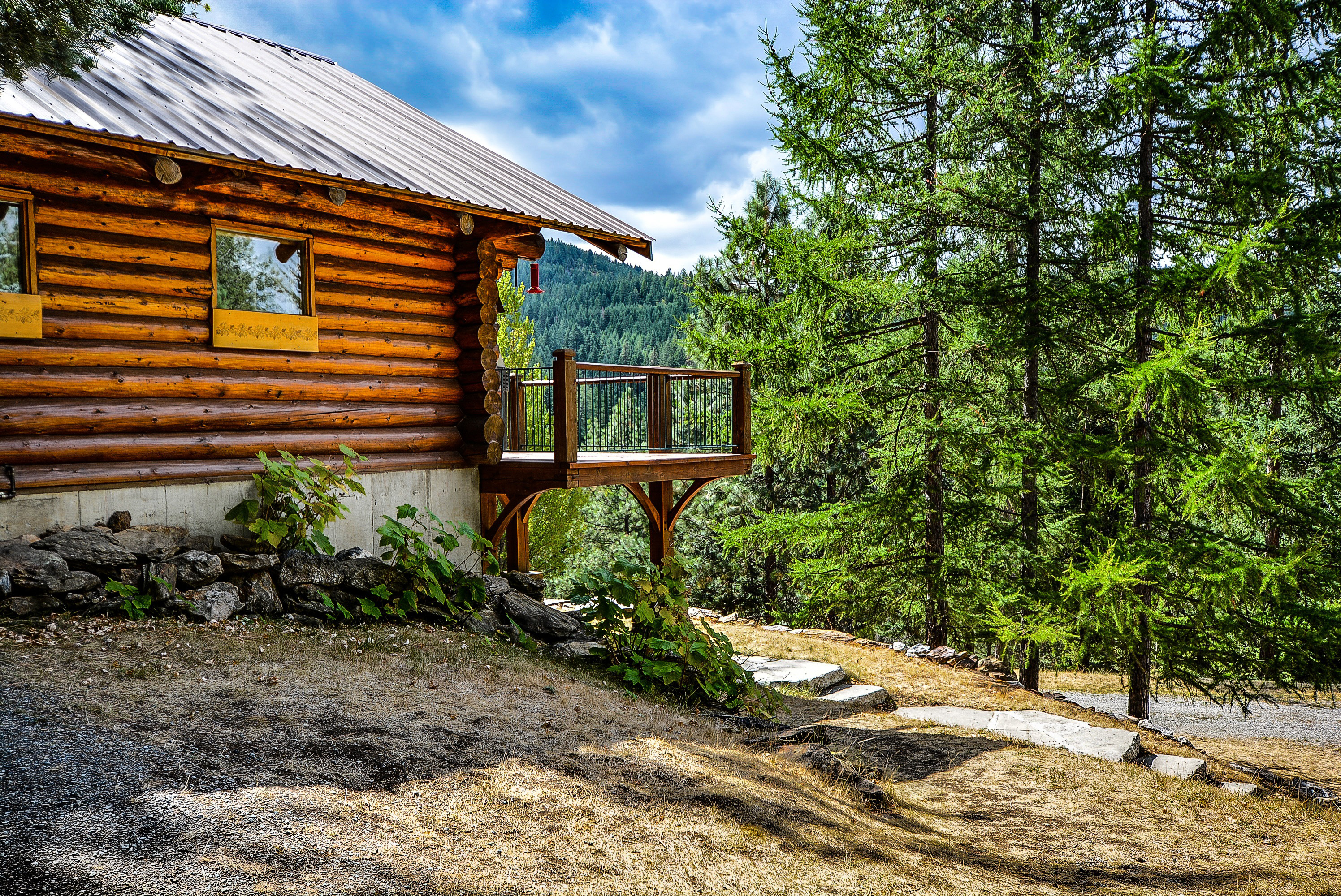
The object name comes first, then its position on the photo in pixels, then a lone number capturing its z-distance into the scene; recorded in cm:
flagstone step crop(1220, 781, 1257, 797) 795
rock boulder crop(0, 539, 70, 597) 614
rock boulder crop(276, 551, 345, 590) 745
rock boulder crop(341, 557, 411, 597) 773
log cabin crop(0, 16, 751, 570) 688
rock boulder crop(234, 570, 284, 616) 714
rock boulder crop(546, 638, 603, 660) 816
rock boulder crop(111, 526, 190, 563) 685
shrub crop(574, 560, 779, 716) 799
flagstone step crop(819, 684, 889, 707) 1010
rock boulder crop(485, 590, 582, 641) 862
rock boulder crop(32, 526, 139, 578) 646
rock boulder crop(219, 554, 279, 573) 720
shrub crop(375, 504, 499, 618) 783
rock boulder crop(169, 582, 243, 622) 675
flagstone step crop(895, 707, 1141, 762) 861
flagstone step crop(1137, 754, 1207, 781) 819
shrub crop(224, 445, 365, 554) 764
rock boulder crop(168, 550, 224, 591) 694
